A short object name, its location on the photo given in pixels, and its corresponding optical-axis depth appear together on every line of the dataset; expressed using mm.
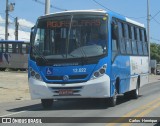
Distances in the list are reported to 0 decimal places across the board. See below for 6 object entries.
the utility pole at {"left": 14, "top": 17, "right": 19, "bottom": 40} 66675
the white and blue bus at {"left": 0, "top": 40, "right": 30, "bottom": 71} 49312
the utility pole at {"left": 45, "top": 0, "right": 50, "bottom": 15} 25938
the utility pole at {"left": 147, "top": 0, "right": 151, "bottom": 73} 57750
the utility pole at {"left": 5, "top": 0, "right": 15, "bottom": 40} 59641
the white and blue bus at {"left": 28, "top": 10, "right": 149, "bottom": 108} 15227
